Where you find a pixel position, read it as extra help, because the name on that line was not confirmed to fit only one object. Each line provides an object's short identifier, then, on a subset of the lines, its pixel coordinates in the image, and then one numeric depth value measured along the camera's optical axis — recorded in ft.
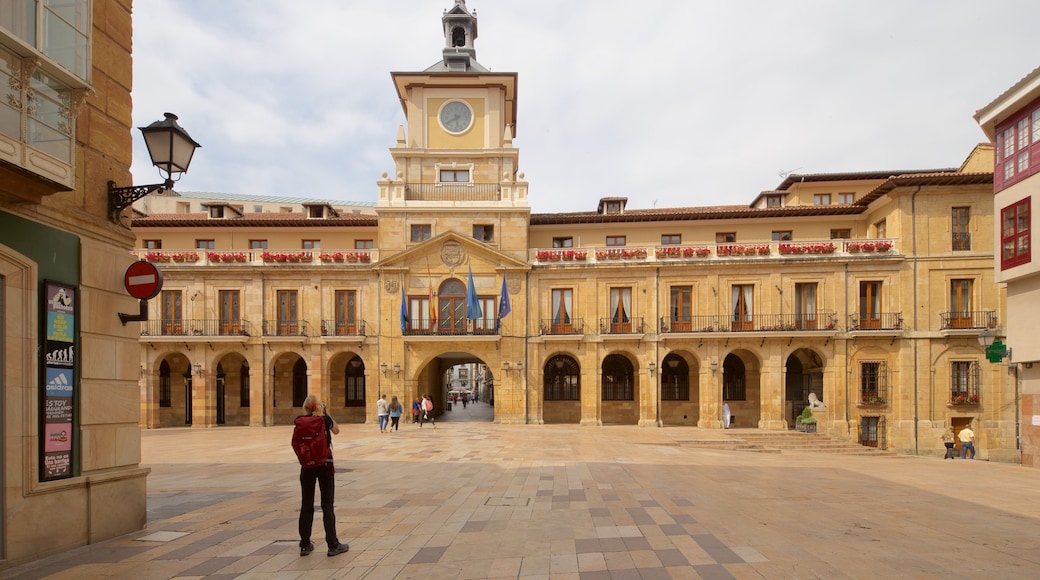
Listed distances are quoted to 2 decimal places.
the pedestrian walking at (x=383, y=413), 92.04
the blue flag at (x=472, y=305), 107.65
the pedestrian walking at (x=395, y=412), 93.61
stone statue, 103.83
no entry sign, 29.86
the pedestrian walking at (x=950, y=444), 97.09
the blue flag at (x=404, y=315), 111.55
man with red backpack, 25.70
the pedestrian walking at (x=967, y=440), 87.51
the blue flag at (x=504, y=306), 108.88
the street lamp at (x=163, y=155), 29.30
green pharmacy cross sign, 74.74
